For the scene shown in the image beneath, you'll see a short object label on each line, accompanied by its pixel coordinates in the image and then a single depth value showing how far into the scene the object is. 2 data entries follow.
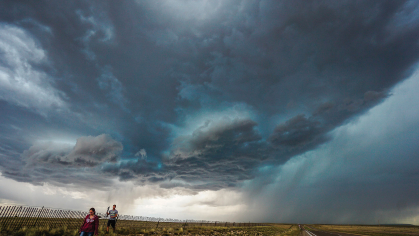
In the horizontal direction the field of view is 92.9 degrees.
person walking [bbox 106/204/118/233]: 21.41
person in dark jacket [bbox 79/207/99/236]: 10.96
